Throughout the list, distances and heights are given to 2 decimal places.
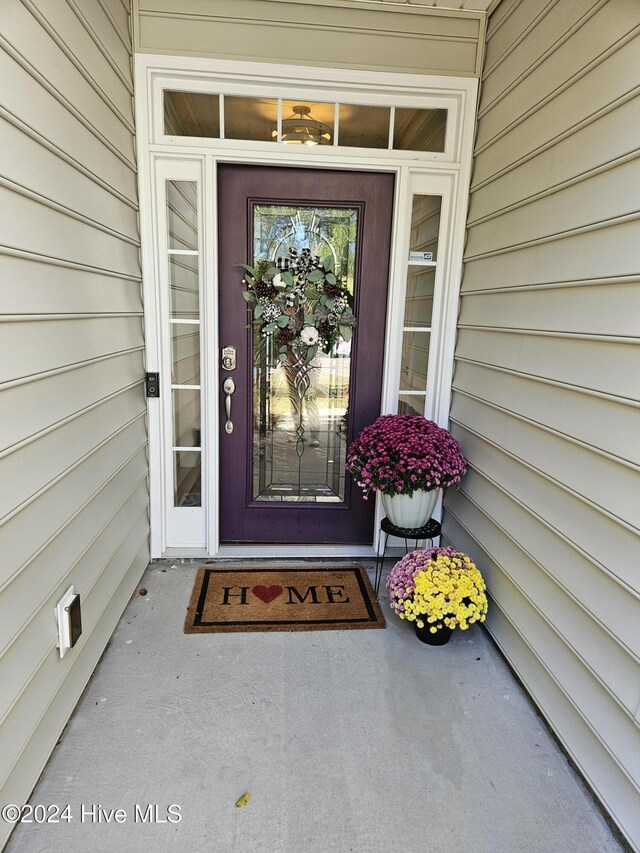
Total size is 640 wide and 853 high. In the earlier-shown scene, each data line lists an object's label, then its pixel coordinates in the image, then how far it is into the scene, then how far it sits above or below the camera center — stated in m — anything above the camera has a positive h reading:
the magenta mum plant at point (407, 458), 2.17 -0.59
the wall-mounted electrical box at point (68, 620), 1.54 -0.97
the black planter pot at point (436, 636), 2.03 -1.25
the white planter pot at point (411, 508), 2.27 -0.84
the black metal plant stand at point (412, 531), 2.29 -0.95
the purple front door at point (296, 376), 2.44 -0.29
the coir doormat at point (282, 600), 2.15 -1.29
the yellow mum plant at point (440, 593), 1.96 -1.06
